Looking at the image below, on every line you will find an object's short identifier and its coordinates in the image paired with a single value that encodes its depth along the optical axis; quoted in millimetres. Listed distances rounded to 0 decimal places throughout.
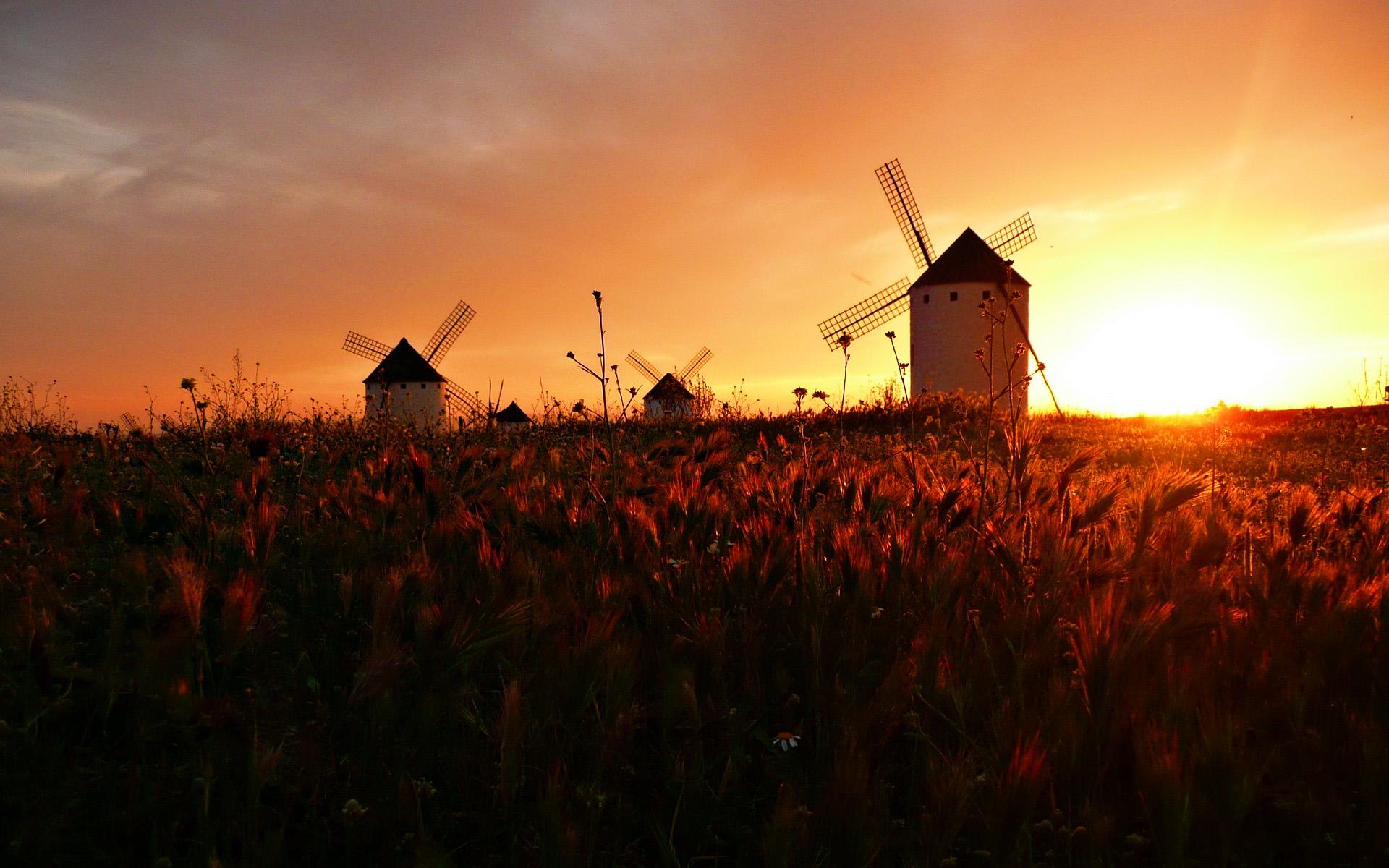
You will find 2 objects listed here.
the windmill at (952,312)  32125
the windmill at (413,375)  43594
